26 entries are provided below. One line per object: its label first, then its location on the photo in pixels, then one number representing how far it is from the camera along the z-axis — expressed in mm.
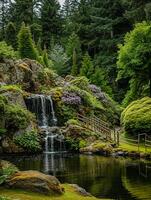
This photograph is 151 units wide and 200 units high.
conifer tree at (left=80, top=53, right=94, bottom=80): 62453
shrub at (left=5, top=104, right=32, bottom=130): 35844
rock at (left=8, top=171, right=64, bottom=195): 16344
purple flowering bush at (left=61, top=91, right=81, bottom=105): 42875
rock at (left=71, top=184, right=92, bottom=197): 17433
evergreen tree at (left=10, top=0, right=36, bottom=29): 75750
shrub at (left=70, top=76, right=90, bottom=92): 50531
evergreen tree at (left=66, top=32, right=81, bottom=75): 70950
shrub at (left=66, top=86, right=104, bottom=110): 44859
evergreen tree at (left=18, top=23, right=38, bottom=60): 54938
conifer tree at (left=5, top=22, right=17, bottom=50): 63500
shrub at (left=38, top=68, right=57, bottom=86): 47344
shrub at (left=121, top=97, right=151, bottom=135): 34719
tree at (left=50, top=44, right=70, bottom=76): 70188
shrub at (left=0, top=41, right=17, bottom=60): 44781
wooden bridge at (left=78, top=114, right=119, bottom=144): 37891
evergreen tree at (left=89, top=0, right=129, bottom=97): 70281
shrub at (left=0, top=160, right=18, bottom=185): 16691
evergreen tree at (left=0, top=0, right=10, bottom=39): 80750
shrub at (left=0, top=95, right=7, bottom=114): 21844
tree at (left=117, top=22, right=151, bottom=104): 37625
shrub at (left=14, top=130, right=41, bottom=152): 35250
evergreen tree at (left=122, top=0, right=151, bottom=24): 39056
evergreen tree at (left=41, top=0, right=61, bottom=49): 81250
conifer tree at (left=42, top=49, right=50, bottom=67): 63881
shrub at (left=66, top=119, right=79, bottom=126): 39281
